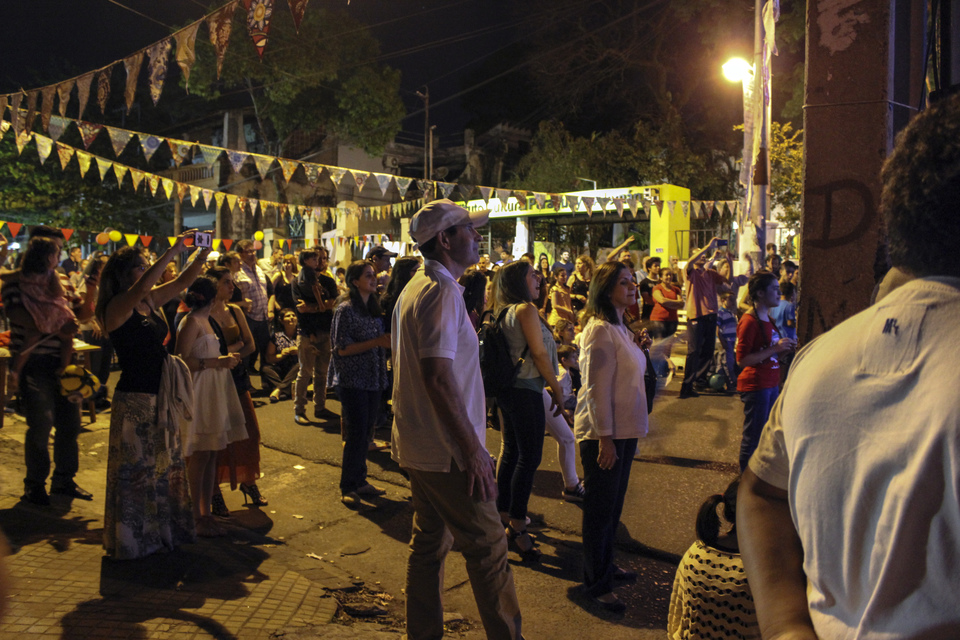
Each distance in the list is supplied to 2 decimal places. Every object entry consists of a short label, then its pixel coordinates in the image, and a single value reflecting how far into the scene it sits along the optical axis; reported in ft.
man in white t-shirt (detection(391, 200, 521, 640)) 9.13
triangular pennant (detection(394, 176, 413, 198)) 50.06
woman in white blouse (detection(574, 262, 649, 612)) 12.00
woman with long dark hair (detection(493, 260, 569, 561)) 14.10
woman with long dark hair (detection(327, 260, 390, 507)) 17.67
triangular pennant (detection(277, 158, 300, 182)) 41.99
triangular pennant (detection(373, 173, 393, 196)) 48.76
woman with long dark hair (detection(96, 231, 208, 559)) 13.41
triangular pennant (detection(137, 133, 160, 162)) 35.52
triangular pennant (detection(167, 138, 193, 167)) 36.70
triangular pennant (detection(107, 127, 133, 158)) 34.78
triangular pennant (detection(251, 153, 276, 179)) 40.52
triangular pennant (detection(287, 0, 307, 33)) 21.76
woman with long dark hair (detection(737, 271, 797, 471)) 17.28
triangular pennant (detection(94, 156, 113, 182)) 41.75
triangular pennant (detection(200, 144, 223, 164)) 37.99
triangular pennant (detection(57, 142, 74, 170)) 39.15
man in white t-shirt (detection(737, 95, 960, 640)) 3.05
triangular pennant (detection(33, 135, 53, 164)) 36.16
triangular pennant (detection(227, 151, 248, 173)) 38.81
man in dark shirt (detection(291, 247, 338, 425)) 25.59
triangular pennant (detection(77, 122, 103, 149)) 33.67
